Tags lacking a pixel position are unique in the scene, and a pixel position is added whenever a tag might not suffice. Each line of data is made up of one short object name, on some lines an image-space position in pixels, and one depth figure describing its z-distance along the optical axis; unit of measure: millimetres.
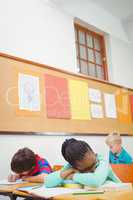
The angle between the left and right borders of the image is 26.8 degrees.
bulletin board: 2729
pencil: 1201
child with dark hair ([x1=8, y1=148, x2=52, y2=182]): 2072
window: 4082
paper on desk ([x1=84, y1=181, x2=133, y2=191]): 1293
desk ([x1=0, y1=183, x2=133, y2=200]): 1072
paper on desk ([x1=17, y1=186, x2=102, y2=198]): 1219
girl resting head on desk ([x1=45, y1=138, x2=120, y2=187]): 1414
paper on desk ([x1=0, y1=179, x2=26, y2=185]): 1990
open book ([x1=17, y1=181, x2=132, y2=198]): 1222
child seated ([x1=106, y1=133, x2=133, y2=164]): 2948
